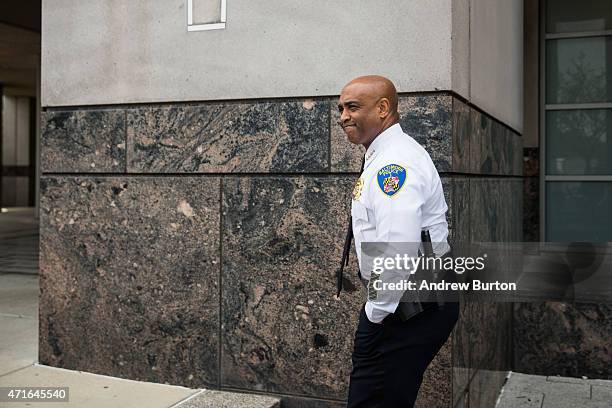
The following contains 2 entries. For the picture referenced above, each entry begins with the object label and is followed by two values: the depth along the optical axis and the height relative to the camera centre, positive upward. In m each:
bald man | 2.52 -0.08
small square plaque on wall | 4.27 +1.18
